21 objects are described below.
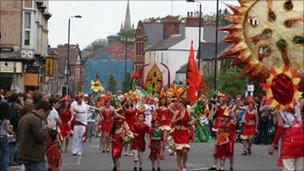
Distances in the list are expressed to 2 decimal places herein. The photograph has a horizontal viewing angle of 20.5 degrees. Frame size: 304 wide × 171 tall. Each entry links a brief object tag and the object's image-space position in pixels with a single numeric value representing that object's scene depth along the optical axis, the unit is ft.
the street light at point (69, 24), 204.54
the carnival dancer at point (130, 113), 71.15
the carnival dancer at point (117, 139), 67.00
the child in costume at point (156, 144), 70.23
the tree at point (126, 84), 347.05
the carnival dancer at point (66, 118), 83.56
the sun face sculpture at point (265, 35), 40.70
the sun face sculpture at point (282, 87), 41.94
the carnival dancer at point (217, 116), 71.09
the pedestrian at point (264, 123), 104.04
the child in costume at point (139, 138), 71.05
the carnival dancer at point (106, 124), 91.20
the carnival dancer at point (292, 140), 46.55
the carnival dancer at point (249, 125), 90.58
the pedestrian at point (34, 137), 42.24
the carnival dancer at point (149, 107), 84.83
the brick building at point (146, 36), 427.33
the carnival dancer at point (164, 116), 72.54
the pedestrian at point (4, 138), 55.58
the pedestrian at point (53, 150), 56.37
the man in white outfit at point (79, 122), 82.33
